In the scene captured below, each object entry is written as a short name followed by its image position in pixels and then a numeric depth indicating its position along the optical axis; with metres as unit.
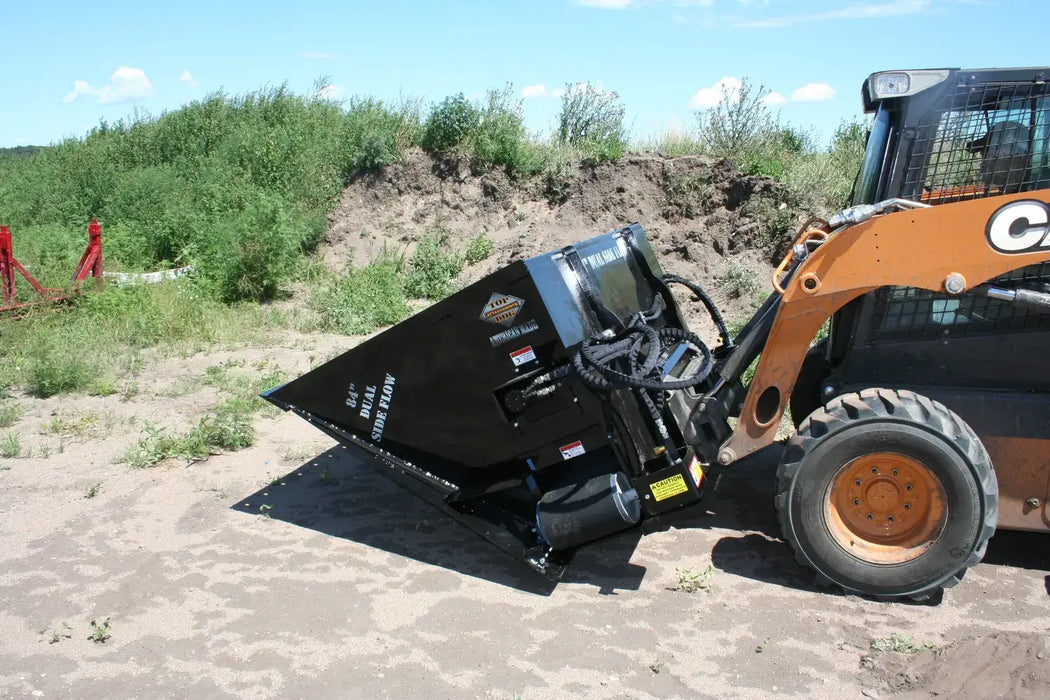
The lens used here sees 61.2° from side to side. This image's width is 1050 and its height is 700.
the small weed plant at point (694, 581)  4.52
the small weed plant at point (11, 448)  6.58
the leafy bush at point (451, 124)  14.06
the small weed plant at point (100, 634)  4.15
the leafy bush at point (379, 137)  14.48
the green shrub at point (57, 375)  7.95
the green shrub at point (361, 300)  10.59
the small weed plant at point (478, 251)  13.10
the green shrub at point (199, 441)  6.41
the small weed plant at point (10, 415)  7.21
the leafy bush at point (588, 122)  13.52
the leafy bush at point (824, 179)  11.23
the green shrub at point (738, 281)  10.86
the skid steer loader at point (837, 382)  4.10
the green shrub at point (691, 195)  11.90
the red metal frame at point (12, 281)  10.62
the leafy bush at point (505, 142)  13.62
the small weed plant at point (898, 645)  3.88
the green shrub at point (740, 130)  12.08
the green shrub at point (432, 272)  12.52
